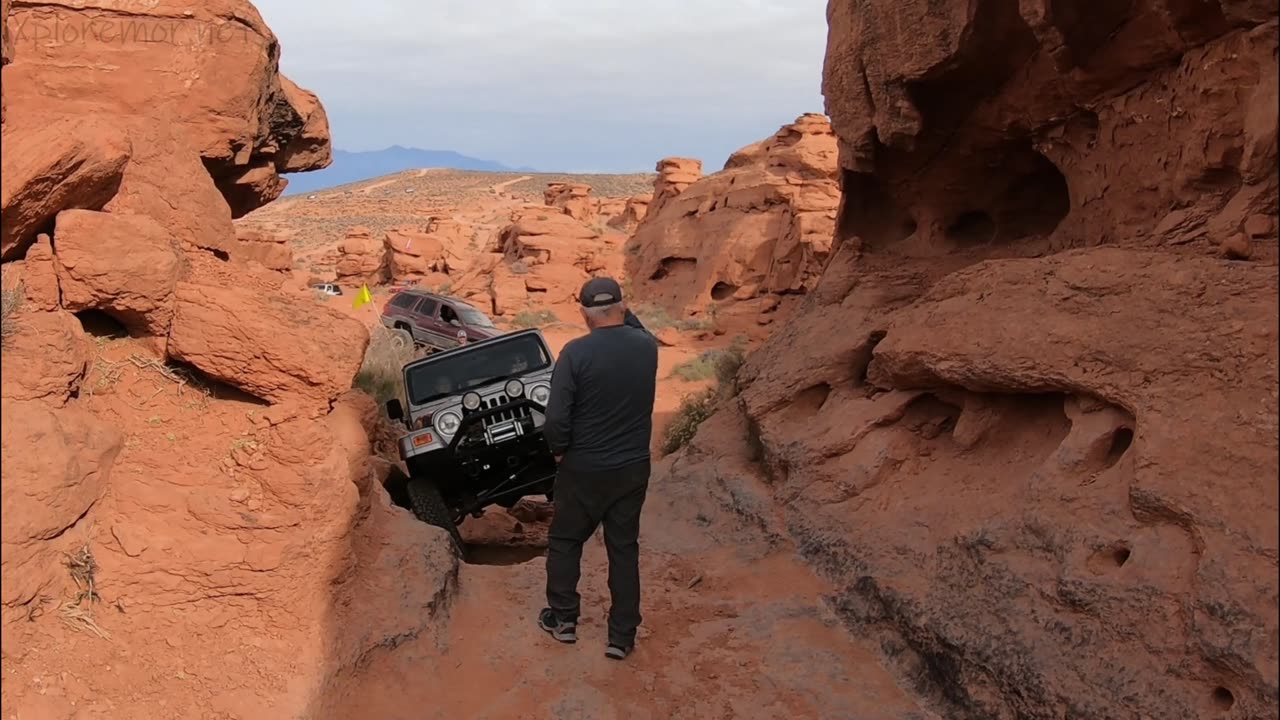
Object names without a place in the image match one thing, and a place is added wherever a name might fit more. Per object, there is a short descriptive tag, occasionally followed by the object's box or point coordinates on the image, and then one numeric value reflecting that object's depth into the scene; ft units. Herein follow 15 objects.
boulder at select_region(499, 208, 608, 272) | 88.38
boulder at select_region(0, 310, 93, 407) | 12.60
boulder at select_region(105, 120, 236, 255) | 16.62
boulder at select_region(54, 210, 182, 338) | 14.29
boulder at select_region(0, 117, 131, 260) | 13.23
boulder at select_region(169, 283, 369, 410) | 15.37
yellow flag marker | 70.89
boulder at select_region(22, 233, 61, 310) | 13.92
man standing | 15.31
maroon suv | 63.87
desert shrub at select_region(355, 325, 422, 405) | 39.09
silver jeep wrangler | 24.06
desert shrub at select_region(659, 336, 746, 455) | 33.50
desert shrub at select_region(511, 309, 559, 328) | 78.52
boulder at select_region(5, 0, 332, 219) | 16.58
